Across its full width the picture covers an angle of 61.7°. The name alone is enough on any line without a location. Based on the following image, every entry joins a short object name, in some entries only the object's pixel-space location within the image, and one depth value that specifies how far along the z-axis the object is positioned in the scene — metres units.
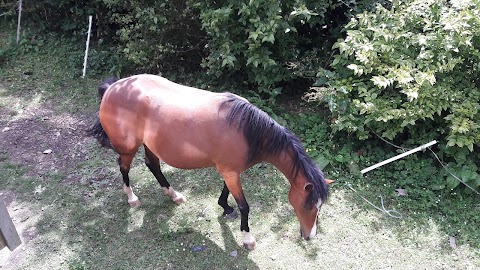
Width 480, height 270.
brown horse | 3.09
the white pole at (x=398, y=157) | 4.09
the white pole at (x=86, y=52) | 6.30
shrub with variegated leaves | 3.89
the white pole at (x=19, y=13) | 7.14
